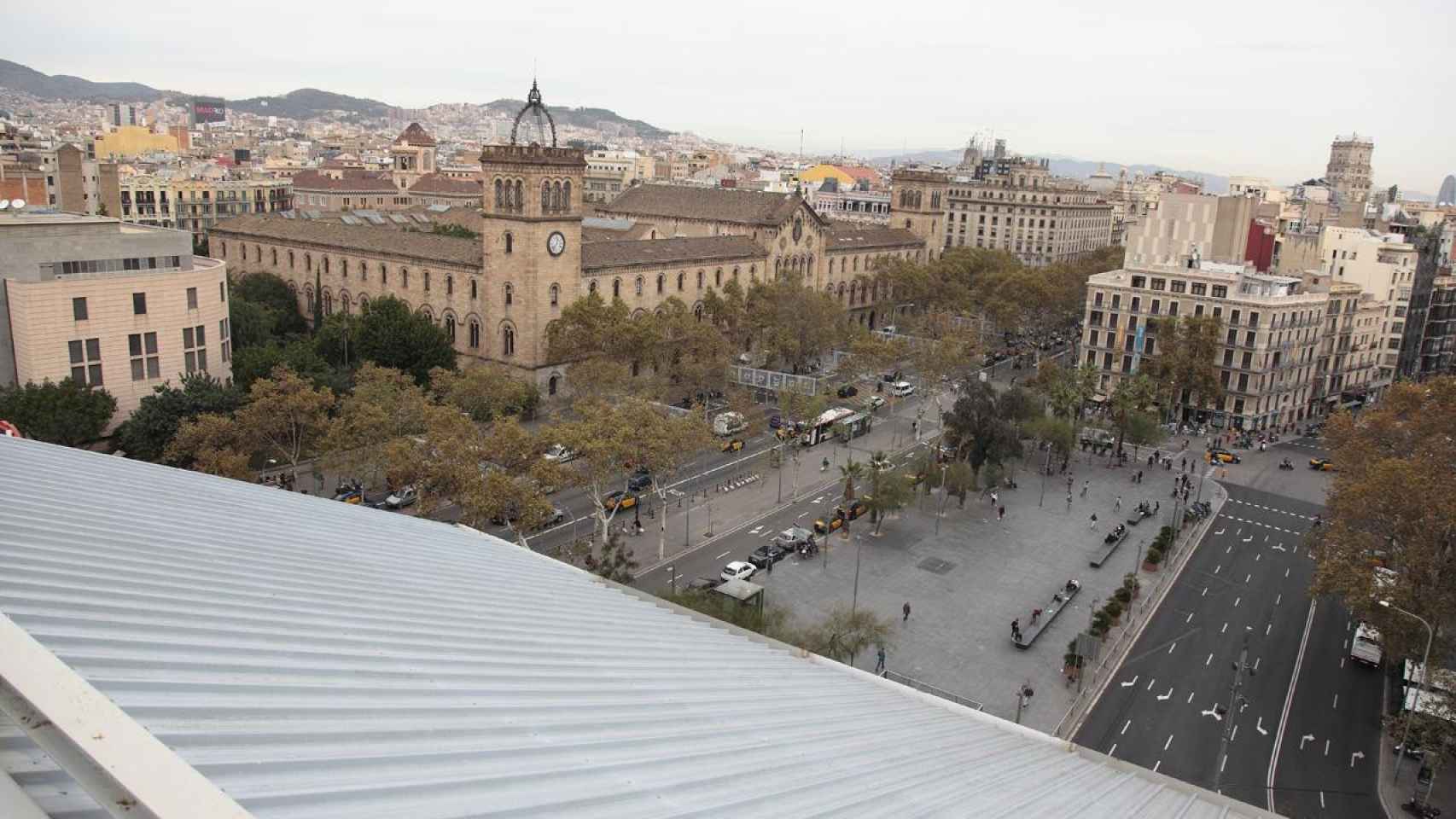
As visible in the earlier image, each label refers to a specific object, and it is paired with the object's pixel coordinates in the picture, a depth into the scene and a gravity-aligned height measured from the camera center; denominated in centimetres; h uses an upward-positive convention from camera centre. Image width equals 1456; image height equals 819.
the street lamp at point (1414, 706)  3397 -1715
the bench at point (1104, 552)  5403 -1934
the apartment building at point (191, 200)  13738 -538
